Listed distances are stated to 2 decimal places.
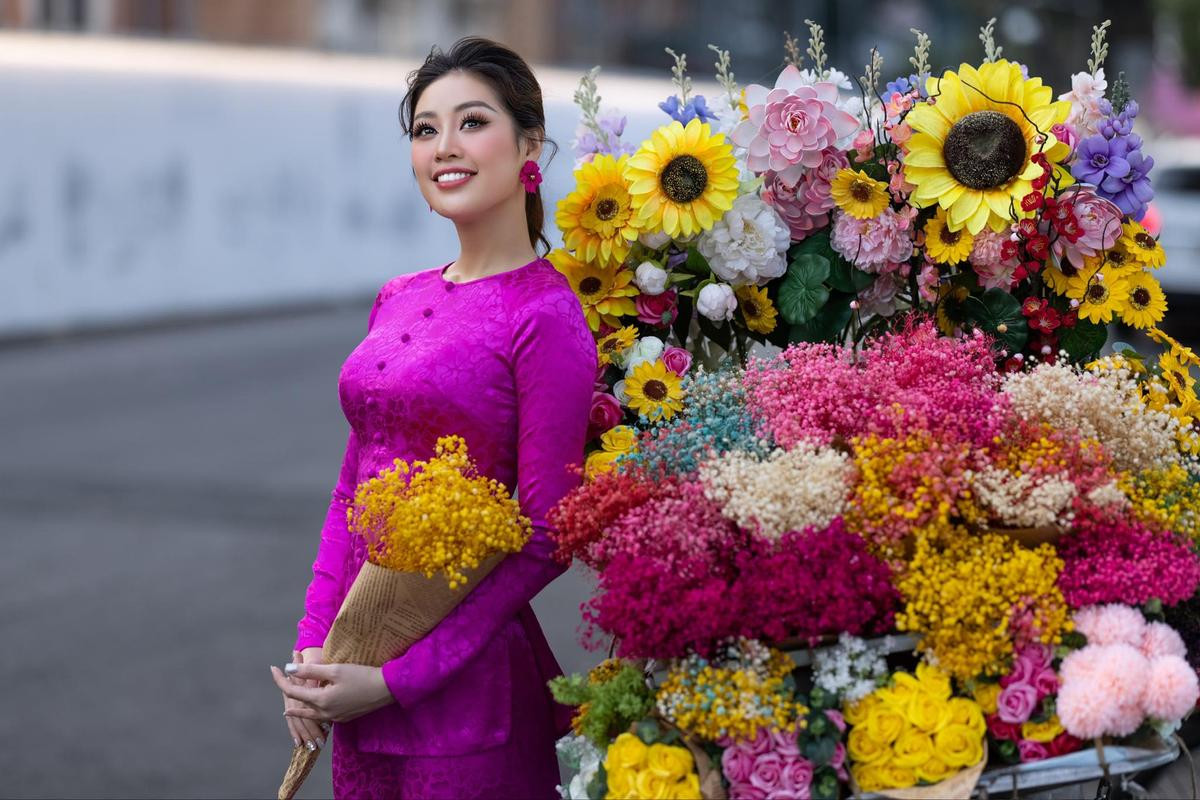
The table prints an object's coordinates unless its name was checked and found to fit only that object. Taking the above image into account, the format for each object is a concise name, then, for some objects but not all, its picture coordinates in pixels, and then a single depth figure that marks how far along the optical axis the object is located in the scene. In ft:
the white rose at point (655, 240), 16.22
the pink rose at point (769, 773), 12.33
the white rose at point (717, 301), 16.15
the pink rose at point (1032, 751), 12.43
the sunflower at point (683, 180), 15.65
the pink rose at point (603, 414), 16.07
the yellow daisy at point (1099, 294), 15.83
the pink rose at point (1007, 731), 12.51
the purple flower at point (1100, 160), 15.51
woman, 15.15
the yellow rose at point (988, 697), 12.53
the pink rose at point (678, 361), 16.14
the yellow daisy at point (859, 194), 15.83
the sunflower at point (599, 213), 16.10
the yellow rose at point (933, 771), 12.26
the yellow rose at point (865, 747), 12.38
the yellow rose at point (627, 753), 12.60
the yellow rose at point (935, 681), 12.47
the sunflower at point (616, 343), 16.25
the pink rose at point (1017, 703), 12.37
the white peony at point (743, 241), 16.03
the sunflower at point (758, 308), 16.60
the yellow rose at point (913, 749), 12.21
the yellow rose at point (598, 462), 14.80
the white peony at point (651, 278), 16.22
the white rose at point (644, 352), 16.12
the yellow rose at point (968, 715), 12.41
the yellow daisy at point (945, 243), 15.52
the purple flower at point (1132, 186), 15.62
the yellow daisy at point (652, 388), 15.67
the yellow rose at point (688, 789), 12.46
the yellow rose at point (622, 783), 12.56
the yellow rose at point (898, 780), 12.35
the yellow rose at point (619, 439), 15.24
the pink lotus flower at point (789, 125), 15.78
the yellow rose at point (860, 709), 12.52
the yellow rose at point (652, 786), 12.39
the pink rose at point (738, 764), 12.44
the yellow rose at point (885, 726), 12.37
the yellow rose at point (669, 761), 12.47
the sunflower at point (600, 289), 16.46
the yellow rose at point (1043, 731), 12.37
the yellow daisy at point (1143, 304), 15.83
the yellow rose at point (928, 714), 12.28
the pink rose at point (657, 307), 16.55
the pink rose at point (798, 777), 12.31
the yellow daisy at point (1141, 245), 15.81
